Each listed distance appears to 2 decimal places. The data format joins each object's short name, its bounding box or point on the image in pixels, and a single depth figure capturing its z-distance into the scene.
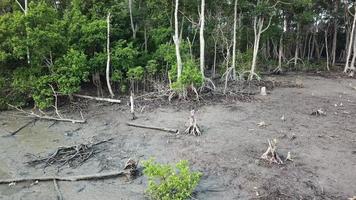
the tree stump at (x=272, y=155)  11.23
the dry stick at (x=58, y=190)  9.89
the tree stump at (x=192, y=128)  14.14
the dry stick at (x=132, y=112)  16.60
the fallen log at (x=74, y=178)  10.89
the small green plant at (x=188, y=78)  18.70
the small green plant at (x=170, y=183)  8.92
